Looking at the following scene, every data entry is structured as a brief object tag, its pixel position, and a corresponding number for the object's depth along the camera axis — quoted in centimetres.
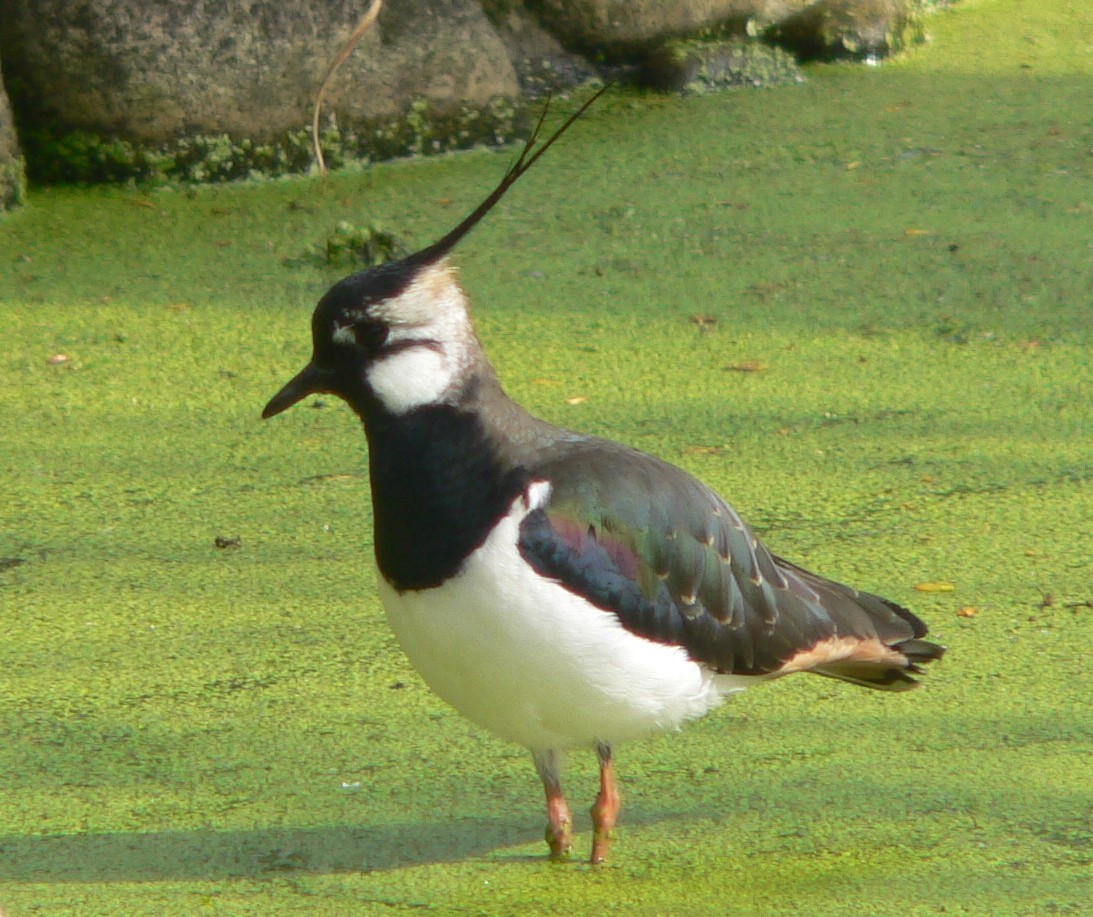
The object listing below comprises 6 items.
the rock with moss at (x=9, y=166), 929
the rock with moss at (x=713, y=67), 1083
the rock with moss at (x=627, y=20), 1079
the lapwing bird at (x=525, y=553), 437
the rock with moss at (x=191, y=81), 930
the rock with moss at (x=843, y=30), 1119
